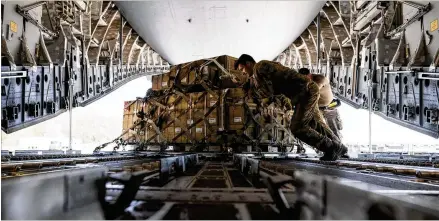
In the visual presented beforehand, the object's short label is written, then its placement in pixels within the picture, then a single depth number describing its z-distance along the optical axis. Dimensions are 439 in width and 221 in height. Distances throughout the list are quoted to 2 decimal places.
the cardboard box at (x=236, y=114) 8.05
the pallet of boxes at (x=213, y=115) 8.02
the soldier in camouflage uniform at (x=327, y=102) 5.20
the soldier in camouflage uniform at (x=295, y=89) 4.46
